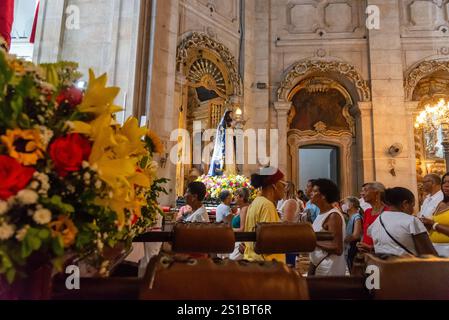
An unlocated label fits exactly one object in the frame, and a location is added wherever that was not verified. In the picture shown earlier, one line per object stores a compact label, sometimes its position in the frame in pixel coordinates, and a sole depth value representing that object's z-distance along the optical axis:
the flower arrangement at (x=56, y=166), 0.76
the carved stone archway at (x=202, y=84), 9.00
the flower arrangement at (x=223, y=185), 6.14
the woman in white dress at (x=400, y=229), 2.09
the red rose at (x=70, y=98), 0.93
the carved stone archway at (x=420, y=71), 10.79
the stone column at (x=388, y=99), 10.30
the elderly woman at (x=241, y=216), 3.08
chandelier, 8.63
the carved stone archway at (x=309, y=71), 11.16
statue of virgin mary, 8.70
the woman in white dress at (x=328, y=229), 2.31
